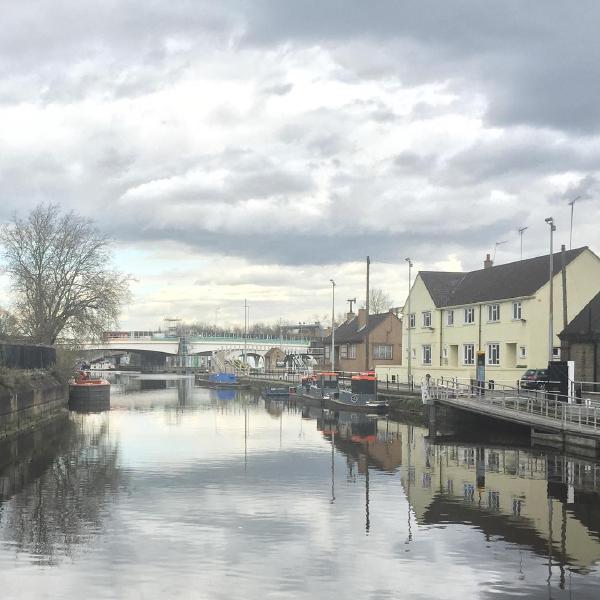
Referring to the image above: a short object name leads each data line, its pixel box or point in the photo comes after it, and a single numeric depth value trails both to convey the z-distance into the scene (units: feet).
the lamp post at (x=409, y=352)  220.49
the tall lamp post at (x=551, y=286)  141.38
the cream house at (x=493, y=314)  185.37
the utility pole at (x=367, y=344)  248.73
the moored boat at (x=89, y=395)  223.92
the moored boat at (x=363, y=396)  186.99
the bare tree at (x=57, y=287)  221.87
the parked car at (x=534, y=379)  151.55
